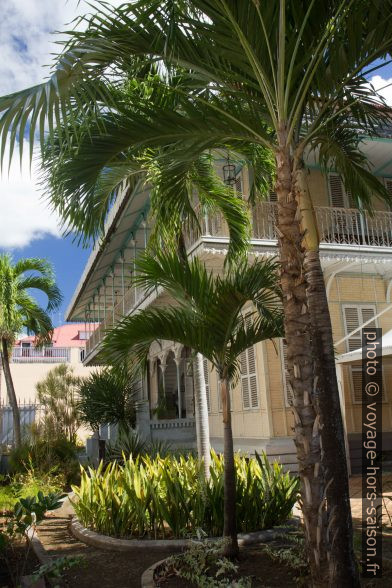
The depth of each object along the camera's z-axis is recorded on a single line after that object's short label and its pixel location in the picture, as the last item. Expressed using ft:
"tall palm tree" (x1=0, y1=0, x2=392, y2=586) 12.86
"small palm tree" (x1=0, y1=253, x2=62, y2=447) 57.26
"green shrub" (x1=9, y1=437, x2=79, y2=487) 39.58
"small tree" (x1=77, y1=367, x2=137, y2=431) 48.75
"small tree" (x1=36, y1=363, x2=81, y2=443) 50.19
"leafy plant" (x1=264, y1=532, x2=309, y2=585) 16.25
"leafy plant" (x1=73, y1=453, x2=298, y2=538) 21.27
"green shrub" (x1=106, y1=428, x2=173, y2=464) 38.97
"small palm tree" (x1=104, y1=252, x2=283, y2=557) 18.88
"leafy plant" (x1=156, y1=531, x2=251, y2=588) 15.89
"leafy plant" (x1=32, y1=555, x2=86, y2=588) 14.88
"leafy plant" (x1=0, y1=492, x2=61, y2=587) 16.48
